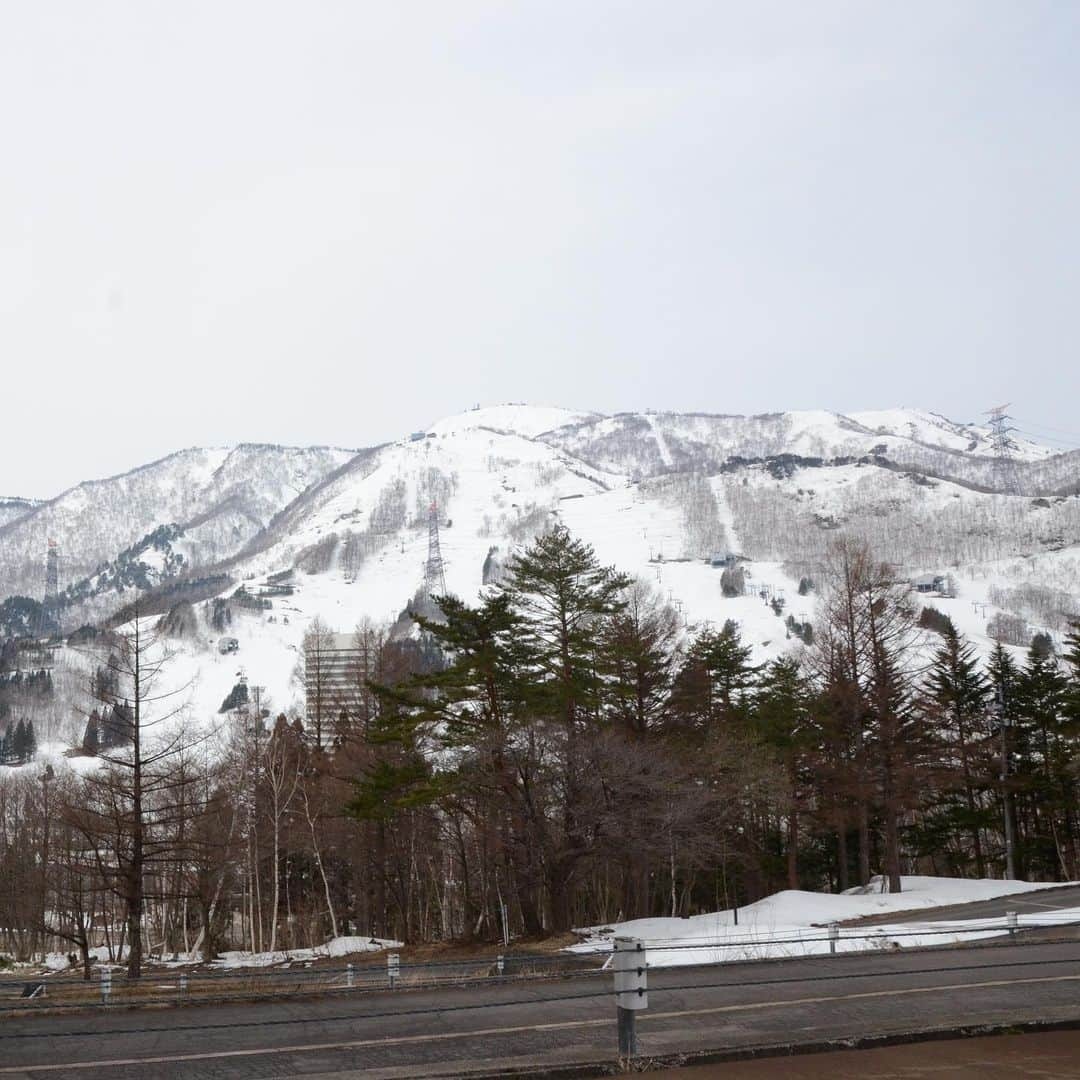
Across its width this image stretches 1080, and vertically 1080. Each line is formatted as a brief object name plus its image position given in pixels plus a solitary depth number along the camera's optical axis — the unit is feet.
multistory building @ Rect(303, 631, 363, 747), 172.04
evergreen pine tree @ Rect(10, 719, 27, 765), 562.21
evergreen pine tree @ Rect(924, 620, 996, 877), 160.66
